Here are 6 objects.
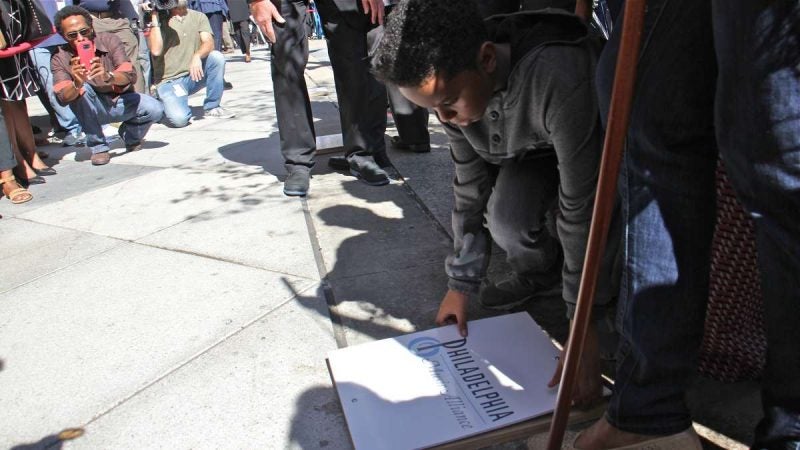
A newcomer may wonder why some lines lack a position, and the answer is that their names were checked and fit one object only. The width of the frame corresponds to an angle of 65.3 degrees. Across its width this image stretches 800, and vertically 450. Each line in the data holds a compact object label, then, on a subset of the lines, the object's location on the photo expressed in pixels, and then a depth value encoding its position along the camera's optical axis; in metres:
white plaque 1.45
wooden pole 0.78
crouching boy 1.40
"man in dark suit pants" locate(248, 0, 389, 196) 3.26
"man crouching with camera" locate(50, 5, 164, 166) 4.67
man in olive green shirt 6.01
